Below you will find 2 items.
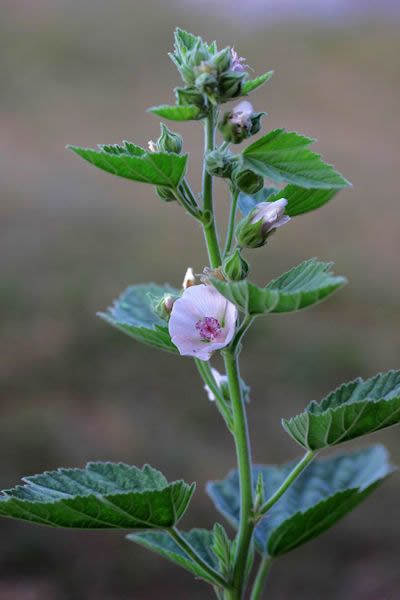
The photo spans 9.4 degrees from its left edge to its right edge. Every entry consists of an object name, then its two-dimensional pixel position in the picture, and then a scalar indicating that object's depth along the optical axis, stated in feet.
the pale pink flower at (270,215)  2.94
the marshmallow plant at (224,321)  2.90
